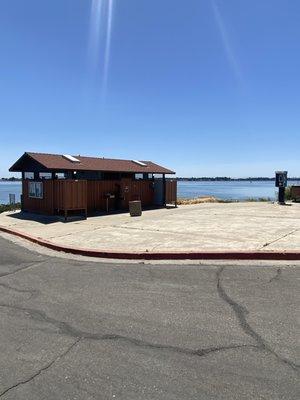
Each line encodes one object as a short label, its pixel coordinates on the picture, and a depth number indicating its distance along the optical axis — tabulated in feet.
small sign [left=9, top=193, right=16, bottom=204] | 98.49
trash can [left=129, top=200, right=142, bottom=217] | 62.59
